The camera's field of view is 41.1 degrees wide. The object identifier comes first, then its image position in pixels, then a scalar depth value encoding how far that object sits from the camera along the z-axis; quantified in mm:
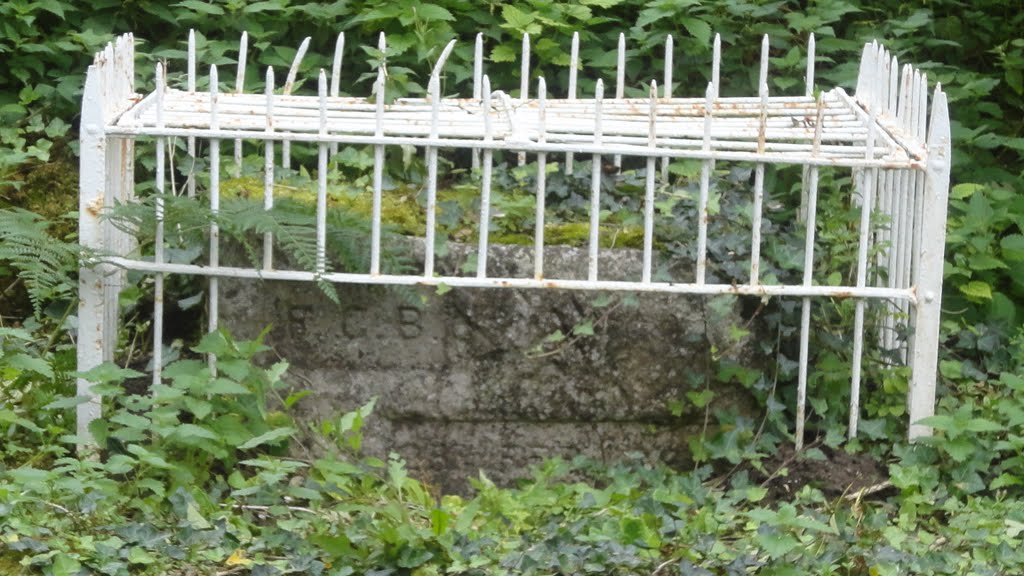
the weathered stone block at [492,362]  5227
